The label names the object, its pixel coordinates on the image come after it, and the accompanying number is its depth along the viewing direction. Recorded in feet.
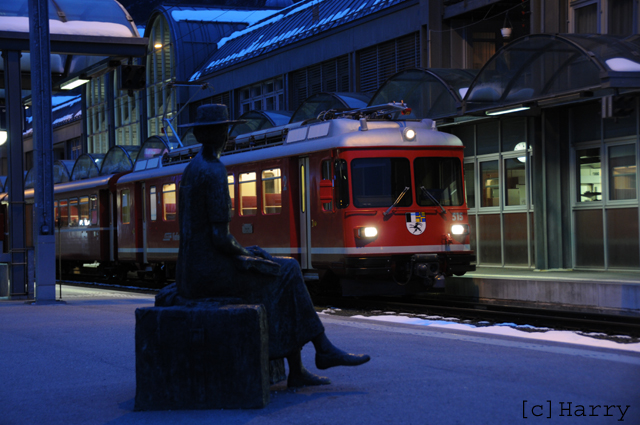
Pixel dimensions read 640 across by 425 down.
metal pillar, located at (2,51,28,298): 56.85
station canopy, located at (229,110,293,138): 91.91
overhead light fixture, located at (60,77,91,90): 68.39
